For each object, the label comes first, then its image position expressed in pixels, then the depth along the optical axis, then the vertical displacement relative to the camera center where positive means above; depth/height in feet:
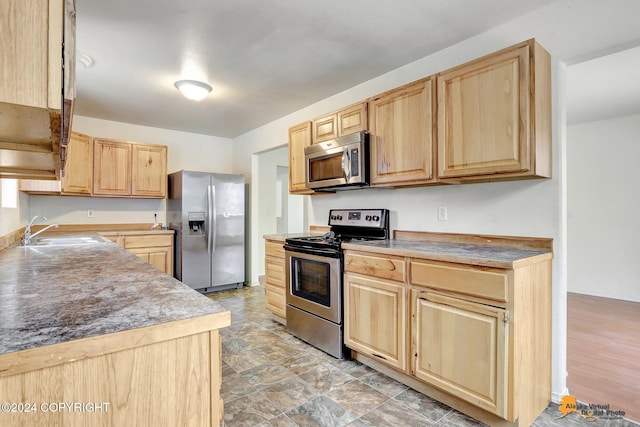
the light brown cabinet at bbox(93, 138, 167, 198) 13.76 +1.95
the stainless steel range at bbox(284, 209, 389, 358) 8.34 -1.70
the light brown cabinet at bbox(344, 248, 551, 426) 5.35 -2.14
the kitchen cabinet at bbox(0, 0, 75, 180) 1.85 +0.89
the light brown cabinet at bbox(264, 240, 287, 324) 10.70 -2.15
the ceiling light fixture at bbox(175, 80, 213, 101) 10.11 +3.86
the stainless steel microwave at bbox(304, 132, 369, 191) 8.82 +1.45
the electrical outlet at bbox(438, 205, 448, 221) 8.36 +0.03
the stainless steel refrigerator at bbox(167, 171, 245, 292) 14.47 -0.59
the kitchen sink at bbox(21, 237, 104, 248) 8.66 -0.75
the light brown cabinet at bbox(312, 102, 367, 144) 9.14 +2.66
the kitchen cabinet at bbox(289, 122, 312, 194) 11.03 +1.97
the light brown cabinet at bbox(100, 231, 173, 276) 13.42 -1.26
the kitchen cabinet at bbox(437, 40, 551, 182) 5.99 +1.88
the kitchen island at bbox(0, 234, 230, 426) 2.16 -1.02
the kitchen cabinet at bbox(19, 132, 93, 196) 12.20 +1.63
